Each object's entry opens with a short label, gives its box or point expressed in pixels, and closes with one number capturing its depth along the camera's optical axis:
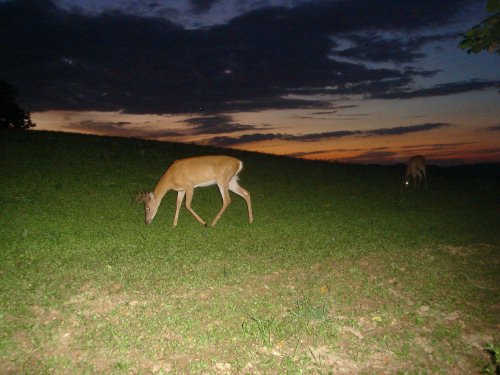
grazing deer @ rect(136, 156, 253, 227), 9.64
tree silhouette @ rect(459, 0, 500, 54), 7.82
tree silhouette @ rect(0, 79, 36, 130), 43.66
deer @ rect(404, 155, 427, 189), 20.03
